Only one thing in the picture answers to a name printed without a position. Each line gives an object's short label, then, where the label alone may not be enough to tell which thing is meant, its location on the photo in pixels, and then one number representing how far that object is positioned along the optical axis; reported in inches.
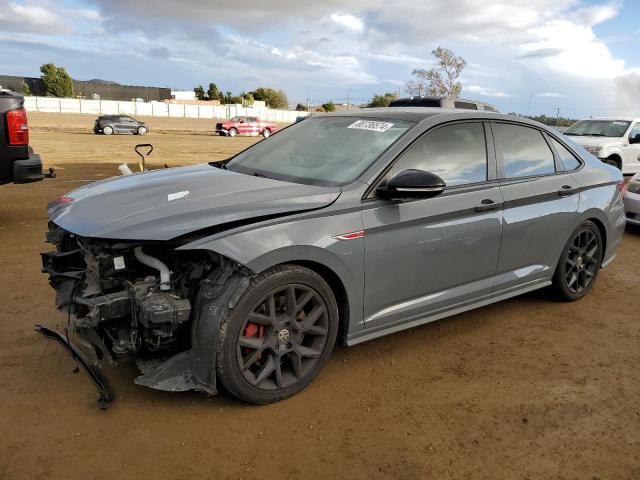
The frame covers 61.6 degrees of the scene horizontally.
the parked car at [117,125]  1273.4
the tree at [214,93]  4286.4
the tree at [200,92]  4407.0
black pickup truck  242.8
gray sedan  111.0
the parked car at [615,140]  498.3
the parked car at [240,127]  1550.2
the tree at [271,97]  4020.7
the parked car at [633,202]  316.4
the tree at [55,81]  3344.0
